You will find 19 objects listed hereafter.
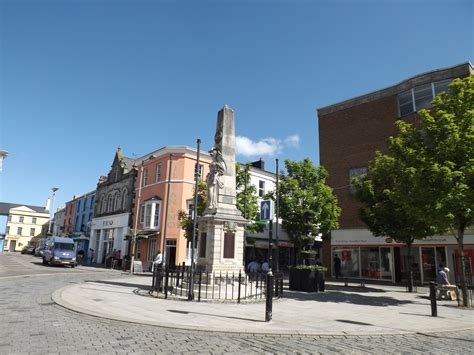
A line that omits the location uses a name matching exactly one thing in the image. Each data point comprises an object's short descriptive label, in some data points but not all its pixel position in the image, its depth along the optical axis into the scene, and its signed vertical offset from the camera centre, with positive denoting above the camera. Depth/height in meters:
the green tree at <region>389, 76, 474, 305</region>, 12.54 +3.87
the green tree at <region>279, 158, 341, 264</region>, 24.94 +4.13
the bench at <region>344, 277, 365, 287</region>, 25.97 -1.63
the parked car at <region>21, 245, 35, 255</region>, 65.93 -0.45
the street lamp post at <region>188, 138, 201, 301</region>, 11.95 -1.19
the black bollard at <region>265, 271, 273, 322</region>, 8.63 -1.17
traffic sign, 13.76 +1.78
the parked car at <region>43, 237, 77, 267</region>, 30.06 -0.33
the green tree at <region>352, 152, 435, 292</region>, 16.38 +2.75
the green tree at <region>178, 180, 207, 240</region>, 25.65 +3.10
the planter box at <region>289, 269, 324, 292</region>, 16.81 -1.15
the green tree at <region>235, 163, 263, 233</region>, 25.78 +4.05
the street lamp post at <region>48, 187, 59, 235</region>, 51.79 +8.69
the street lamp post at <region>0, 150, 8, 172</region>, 33.88 +8.99
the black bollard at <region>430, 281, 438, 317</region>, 10.57 -1.16
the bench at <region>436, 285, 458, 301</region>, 15.39 -1.37
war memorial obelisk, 13.73 +1.60
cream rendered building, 83.75 +5.61
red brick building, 23.61 +8.48
